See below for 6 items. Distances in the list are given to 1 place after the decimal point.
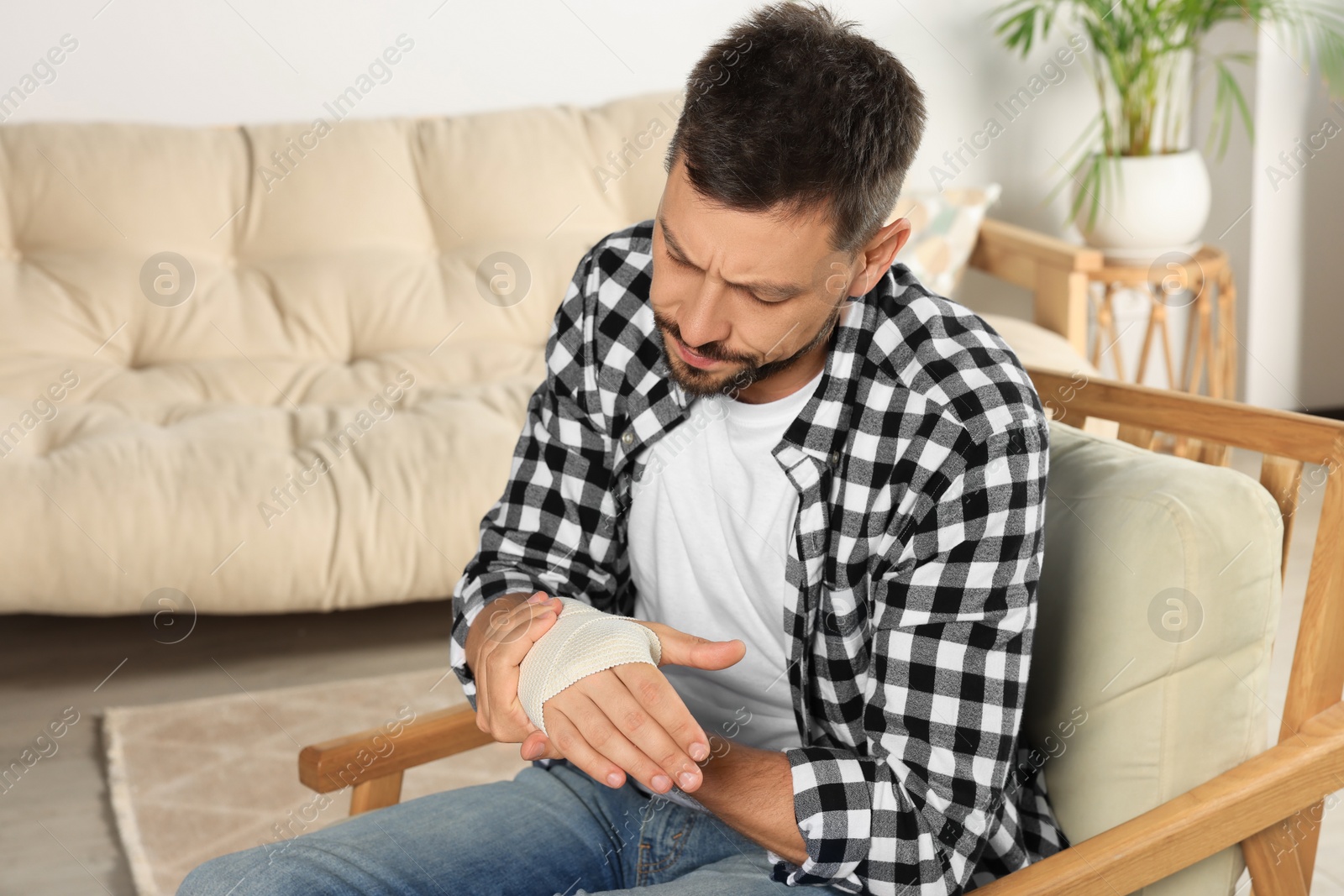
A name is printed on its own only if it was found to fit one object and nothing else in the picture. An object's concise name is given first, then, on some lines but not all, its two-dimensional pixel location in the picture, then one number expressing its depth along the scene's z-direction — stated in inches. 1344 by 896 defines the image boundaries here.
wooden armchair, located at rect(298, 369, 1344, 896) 33.4
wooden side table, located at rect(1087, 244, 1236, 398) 117.3
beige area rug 68.2
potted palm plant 116.7
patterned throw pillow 114.0
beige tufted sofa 82.1
